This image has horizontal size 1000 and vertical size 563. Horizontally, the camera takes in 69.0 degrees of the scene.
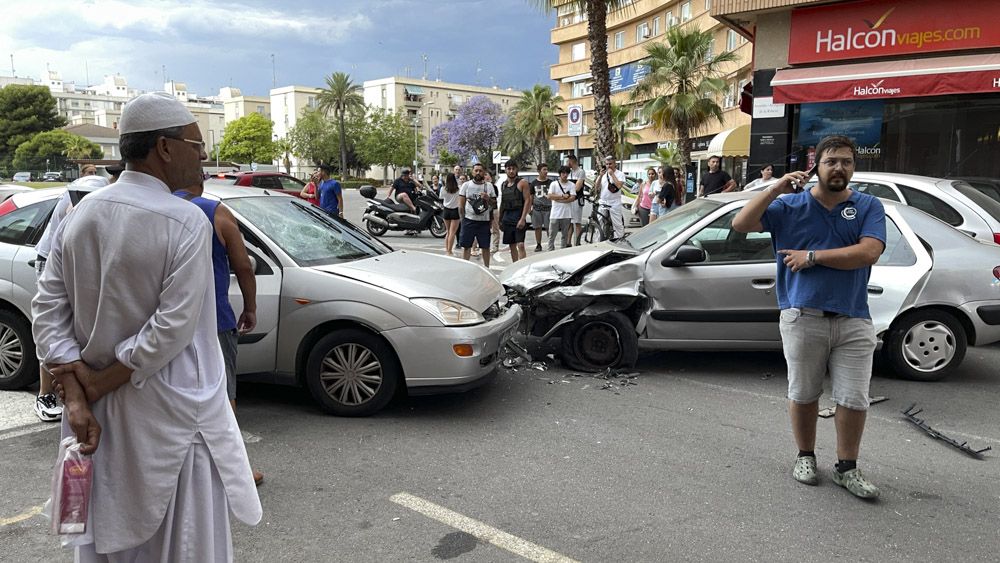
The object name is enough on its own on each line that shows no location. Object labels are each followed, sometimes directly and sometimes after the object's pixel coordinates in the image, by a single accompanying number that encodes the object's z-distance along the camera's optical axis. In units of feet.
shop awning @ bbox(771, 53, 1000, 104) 39.04
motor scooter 59.57
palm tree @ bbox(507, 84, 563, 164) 191.42
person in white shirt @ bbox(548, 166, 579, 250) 39.60
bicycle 44.68
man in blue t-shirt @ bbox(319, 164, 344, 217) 43.06
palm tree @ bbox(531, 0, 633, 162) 50.44
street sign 48.19
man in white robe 6.19
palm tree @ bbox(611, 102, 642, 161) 150.20
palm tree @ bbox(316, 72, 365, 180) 274.98
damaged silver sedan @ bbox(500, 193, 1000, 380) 18.89
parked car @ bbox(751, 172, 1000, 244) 22.94
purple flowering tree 244.63
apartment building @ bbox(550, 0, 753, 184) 115.49
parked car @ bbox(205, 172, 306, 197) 60.85
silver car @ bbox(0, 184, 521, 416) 15.52
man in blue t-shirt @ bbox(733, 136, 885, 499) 11.80
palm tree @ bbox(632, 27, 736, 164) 94.02
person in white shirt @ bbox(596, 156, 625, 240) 44.09
